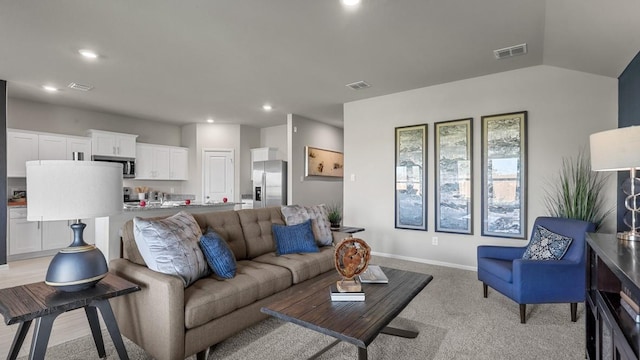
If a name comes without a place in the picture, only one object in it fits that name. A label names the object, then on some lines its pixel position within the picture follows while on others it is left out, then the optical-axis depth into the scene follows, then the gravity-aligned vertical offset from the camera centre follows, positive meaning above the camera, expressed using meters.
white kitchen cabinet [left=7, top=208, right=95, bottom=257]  4.73 -0.89
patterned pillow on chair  2.60 -0.58
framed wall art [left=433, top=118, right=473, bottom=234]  4.17 +0.04
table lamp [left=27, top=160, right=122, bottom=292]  1.58 -0.12
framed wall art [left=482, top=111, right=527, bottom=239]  3.79 +0.05
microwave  5.85 +0.34
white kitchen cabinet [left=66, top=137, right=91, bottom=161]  5.46 +0.59
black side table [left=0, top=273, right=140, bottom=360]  1.51 -0.64
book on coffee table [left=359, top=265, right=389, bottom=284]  2.09 -0.68
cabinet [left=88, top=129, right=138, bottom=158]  5.78 +0.68
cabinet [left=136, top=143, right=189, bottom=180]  6.50 +0.37
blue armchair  2.46 -0.79
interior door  7.25 +0.10
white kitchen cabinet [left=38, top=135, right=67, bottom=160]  5.14 +0.54
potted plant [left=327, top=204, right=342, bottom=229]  4.26 -0.55
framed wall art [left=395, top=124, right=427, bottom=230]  4.55 +0.03
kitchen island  3.35 -0.53
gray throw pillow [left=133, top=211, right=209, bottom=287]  2.02 -0.47
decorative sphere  1.95 -0.50
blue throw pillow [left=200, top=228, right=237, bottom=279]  2.27 -0.58
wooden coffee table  1.47 -0.71
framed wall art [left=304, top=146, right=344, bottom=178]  6.75 +0.39
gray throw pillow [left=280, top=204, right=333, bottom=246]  3.38 -0.44
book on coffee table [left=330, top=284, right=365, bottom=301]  1.80 -0.68
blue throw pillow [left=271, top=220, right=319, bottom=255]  3.05 -0.60
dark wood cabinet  1.12 -0.58
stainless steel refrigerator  6.54 -0.08
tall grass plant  3.17 -0.16
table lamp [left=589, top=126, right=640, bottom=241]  1.76 +0.16
